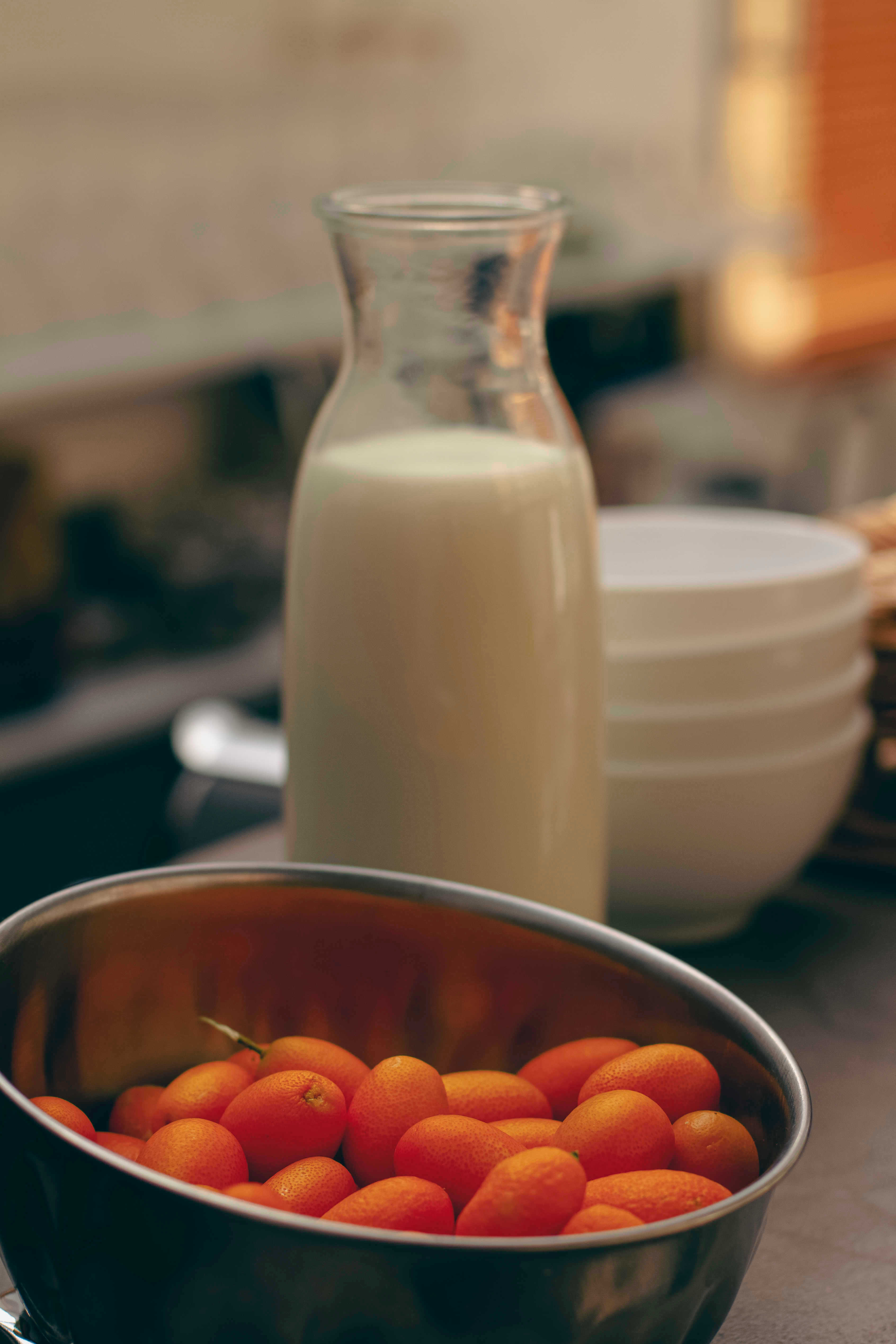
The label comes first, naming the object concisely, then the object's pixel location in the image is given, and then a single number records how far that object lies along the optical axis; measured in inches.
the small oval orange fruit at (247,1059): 31.3
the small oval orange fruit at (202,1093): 30.4
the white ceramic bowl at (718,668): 37.6
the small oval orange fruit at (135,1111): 31.2
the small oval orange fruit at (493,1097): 30.5
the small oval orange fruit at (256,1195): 28.5
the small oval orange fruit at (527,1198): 27.9
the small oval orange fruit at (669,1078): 30.2
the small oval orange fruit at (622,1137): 29.3
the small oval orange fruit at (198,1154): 29.2
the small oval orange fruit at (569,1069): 31.1
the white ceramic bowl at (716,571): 37.7
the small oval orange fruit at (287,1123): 29.8
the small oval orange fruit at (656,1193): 28.4
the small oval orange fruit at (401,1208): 28.3
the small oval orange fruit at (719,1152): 29.5
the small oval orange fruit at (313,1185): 29.0
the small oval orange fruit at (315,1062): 30.6
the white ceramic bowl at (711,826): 37.8
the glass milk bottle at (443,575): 34.7
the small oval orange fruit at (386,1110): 29.7
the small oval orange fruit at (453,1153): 29.0
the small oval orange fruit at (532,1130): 29.8
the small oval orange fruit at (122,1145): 30.1
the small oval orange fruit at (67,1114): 29.7
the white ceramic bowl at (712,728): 37.7
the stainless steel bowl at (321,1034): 27.2
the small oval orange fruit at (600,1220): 27.8
